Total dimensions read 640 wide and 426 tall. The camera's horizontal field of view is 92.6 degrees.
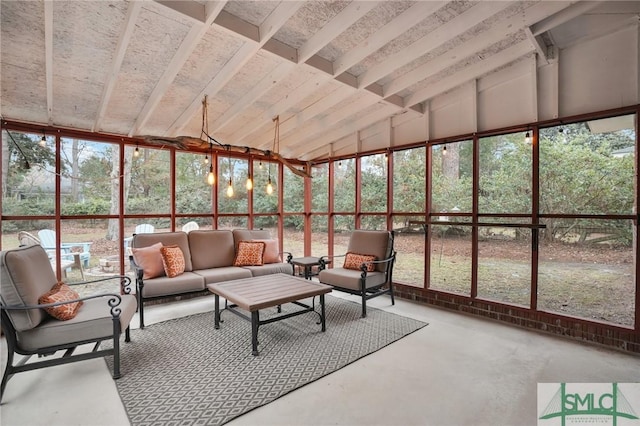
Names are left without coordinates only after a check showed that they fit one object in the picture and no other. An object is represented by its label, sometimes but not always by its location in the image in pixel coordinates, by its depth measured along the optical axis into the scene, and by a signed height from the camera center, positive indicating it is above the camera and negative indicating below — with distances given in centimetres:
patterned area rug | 231 -145
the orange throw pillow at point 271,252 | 538 -72
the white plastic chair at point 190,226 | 551 -27
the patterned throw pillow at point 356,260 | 475 -78
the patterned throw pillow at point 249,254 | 516 -72
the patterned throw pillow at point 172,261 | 433 -71
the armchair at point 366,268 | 436 -88
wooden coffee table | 312 -93
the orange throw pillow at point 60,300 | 262 -82
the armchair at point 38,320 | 242 -93
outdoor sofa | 410 -75
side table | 533 -90
